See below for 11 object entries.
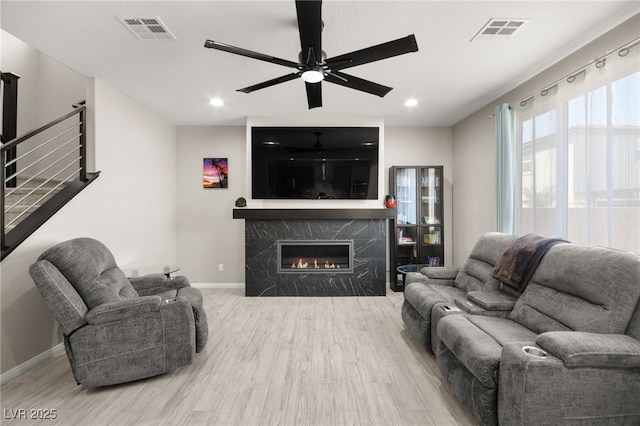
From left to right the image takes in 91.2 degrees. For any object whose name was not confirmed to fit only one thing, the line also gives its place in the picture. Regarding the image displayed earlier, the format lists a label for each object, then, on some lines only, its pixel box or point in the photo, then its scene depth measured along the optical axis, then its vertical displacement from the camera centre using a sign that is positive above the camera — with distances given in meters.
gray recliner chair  2.17 -0.80
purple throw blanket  2.46 -0.39
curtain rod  2.12 +1.14
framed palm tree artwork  5.18 +0.62
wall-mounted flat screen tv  4.71 +0.77
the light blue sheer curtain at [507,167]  3.45 +0.48
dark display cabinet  5.00 -0.07
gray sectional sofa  1.55 -0.78
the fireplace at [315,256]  4.71 -0.69
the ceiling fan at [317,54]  1.76 +1.05
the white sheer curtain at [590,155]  2.19 +0.45
